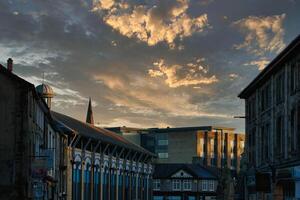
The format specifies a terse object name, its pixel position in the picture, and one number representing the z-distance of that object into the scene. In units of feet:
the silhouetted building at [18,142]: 120.26
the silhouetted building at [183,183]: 371.76
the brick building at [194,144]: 471.21
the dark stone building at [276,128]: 115.75
